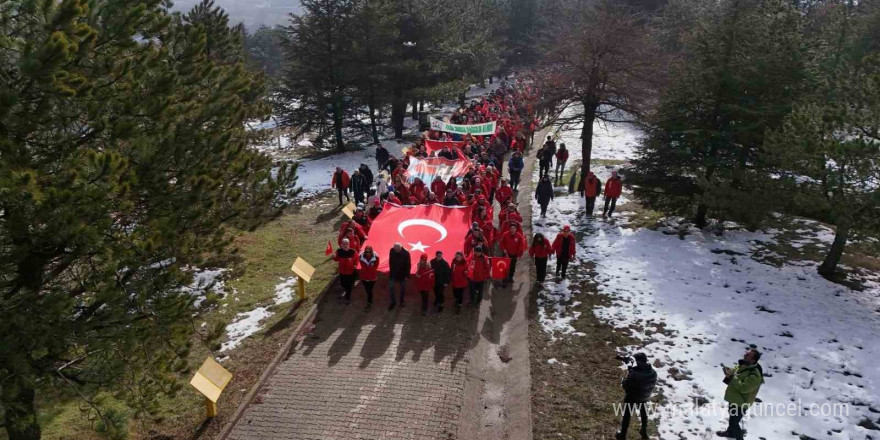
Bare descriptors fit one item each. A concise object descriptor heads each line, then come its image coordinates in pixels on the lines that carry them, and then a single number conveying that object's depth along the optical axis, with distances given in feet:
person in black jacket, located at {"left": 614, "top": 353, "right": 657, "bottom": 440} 25.84
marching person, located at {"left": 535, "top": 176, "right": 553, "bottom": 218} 58.39
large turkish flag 45.80
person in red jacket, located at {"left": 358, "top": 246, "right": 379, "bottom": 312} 40.11
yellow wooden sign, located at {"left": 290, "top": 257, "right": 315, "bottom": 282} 42.78
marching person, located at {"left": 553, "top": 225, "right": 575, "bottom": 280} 45.14
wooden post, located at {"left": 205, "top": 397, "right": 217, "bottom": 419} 30.09
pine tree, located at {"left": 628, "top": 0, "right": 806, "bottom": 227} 47.78
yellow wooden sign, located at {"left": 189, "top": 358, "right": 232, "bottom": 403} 29.22
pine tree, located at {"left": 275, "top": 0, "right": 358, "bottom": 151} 95.71
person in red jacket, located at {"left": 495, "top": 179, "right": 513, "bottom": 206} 56.65
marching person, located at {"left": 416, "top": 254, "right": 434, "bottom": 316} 39.91
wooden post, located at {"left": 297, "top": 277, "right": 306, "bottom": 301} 43.48
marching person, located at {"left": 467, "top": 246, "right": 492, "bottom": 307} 40.55
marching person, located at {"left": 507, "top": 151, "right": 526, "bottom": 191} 68.74
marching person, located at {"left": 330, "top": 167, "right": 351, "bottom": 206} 67.97
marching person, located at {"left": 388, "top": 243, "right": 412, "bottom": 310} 40.14
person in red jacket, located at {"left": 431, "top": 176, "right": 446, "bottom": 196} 61.40
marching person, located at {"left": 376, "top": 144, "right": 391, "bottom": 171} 78.54
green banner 85.30
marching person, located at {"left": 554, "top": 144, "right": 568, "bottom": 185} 75.25
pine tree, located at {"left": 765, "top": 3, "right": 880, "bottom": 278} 37.09
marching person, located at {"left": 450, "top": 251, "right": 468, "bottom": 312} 39.52
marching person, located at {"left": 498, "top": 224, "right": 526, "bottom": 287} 44.37
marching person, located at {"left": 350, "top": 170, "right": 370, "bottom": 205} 65.16
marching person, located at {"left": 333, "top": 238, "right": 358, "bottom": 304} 40.70
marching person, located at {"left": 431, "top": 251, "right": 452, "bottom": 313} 39.37
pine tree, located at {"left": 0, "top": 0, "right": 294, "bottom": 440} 18.30
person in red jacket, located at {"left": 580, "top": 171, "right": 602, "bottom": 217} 58.90
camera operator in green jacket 25.08
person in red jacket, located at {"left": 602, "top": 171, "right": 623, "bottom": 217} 58.34
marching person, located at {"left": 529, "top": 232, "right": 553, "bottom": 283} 44.55
